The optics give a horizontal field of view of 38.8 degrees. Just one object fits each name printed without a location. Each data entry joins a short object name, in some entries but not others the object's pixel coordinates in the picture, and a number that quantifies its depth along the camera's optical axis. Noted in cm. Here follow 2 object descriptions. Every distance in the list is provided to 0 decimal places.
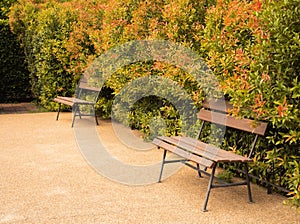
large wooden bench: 418
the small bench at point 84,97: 850
